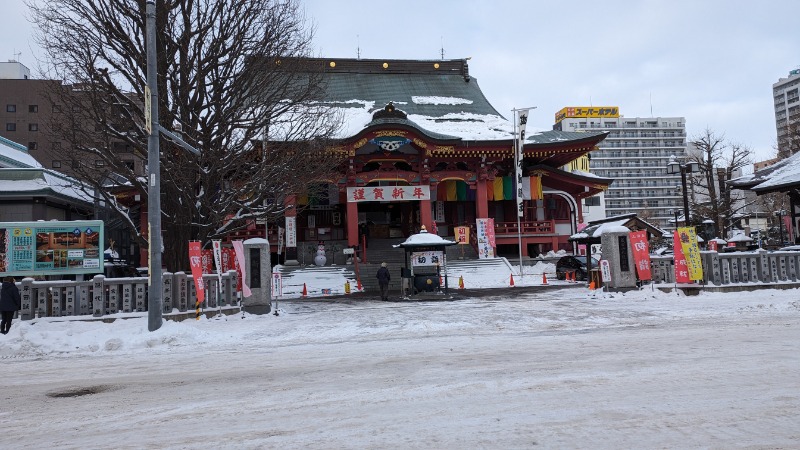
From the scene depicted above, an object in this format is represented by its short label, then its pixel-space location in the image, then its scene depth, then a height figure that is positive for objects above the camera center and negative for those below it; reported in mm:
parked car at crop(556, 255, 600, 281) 24562 -268
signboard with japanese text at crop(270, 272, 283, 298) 19023 -391
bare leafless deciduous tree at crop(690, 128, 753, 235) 36078 +5263
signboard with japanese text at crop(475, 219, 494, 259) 27812 +1322
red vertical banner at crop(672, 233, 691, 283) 15945 -203
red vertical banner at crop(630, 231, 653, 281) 16781 +140
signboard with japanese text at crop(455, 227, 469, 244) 27533 +1558
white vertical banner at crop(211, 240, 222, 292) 16531 +660
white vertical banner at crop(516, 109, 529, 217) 27328 +6697
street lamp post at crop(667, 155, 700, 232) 21984 +3763
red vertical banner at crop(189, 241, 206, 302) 13445 +222
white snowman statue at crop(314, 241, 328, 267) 27188 +581
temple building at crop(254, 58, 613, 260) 29219 +5416
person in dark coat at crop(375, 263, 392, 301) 19016 -429
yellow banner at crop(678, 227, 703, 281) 15734 +107
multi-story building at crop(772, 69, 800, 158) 104812 +31637
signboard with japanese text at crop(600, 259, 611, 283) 17359 -364
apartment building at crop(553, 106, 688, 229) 108688 +21069
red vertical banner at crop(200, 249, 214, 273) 21472 +542
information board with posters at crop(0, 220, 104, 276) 13688 +818
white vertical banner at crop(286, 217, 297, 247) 27266 +1965
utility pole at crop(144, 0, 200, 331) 11484 +2028
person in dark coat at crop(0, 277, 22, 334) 11617 -472
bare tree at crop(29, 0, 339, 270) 15602 +5529
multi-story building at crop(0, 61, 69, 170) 55375 +17628
